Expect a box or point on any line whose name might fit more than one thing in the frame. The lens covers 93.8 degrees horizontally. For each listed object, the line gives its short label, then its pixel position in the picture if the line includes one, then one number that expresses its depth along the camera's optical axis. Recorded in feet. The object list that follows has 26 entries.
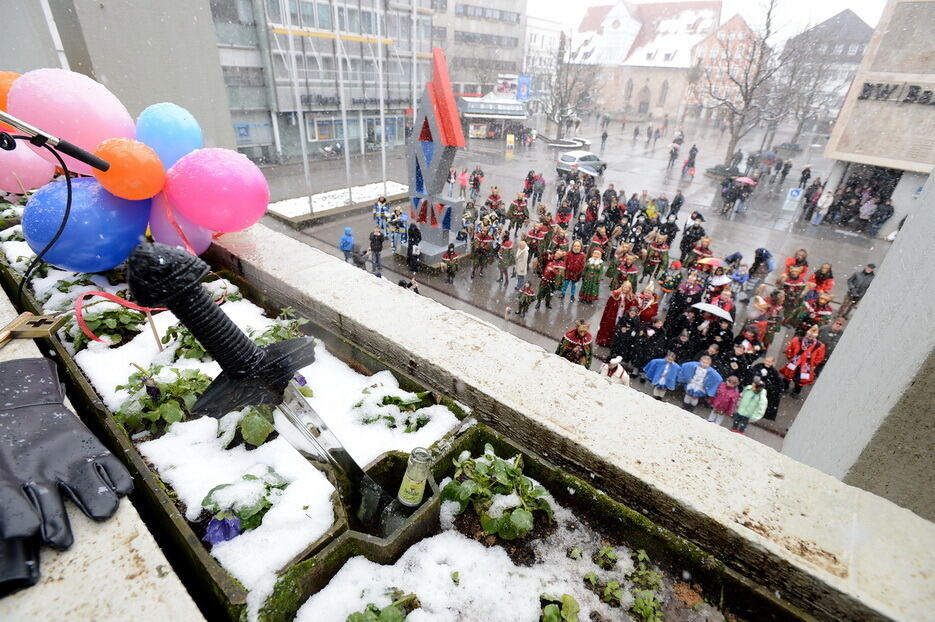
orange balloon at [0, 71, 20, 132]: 13.52
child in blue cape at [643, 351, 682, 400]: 24.91
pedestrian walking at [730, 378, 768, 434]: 21.59
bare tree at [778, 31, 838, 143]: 83.82
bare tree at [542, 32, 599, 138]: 102.54
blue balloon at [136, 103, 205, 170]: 12.20
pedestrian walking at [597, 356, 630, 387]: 20.56
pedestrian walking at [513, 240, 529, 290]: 37.35
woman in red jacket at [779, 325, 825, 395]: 26.58
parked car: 79.97
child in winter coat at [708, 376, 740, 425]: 23.03
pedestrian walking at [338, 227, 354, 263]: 37.88
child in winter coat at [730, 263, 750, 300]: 38.06
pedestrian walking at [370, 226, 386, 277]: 38.32
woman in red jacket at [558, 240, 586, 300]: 35.91
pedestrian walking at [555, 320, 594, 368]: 22.30
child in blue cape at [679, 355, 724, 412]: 23.88
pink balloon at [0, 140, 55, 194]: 13.69
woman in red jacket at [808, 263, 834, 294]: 32.27
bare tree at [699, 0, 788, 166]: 74.90
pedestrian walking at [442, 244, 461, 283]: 39.19
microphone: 5.67
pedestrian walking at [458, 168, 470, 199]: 64.87
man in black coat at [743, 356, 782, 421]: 23.44
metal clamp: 9.27
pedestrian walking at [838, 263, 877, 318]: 33.23
